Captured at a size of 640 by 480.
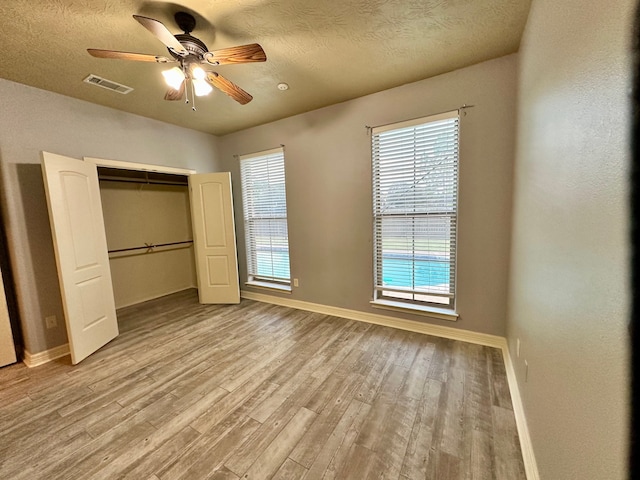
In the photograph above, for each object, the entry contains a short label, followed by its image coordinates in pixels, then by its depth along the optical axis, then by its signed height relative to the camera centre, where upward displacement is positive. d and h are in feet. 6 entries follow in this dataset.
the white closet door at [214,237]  12.45 -0.91
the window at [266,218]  12.26 -0.02
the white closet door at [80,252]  7.70 -0.90
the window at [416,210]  8.39 +0.02
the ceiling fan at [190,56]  5.25 +3.69
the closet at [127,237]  7.95 -0.69
